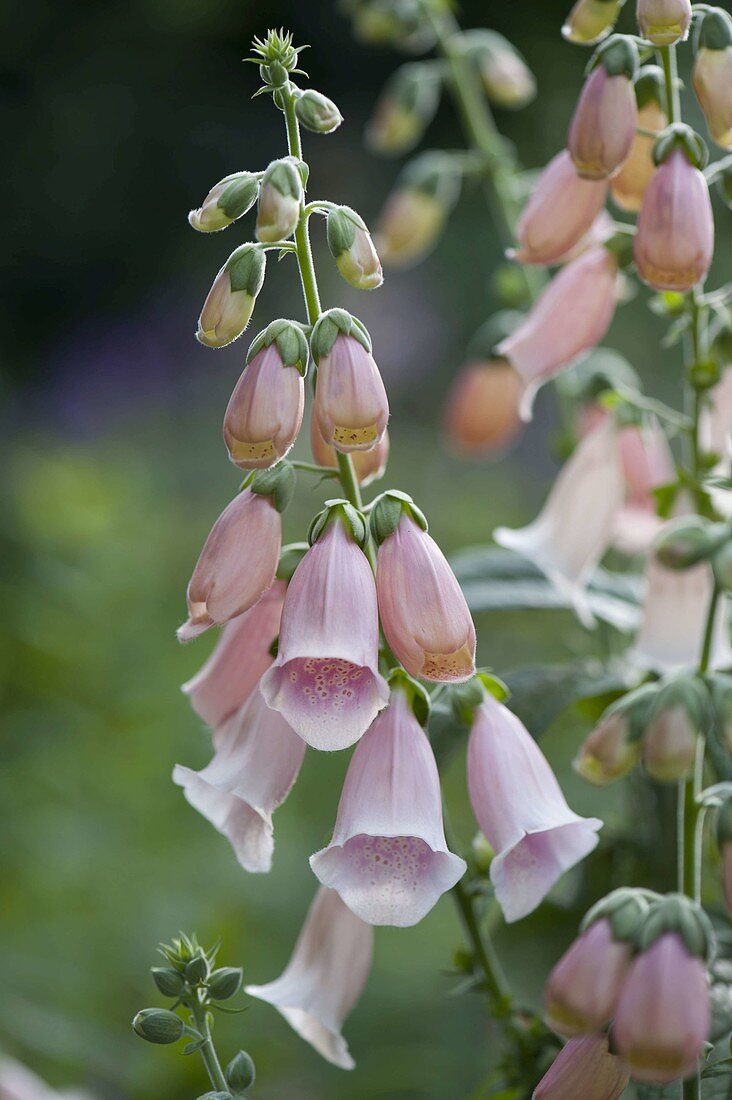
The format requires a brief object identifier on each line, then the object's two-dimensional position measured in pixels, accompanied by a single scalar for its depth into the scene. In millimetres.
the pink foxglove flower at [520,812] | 944
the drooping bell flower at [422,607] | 927
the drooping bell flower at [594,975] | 911
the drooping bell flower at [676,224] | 969
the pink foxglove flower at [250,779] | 951
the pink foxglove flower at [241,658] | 969
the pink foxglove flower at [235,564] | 933
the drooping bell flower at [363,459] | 963
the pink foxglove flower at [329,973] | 982
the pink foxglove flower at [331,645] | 924
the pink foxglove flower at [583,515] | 1097
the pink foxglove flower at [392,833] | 929
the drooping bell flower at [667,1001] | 890
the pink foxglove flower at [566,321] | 1052
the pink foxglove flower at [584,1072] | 929
